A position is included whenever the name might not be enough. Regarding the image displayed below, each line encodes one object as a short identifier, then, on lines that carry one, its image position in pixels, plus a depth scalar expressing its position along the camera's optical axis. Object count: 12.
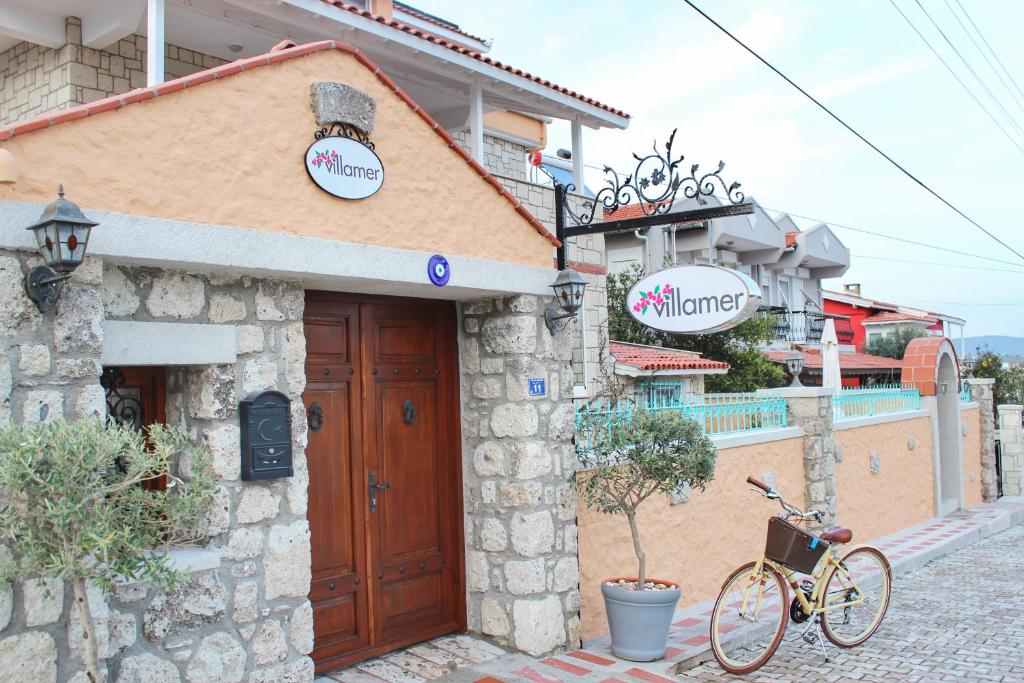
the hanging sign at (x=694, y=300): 6.38
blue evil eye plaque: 5.51
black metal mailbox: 4.56
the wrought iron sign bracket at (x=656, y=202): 6.34
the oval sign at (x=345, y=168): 4.87
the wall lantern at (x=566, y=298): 6.14
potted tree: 6.12
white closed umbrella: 13.27
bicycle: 6.30
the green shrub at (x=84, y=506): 3.04
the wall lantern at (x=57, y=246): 3.55
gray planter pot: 6.10
